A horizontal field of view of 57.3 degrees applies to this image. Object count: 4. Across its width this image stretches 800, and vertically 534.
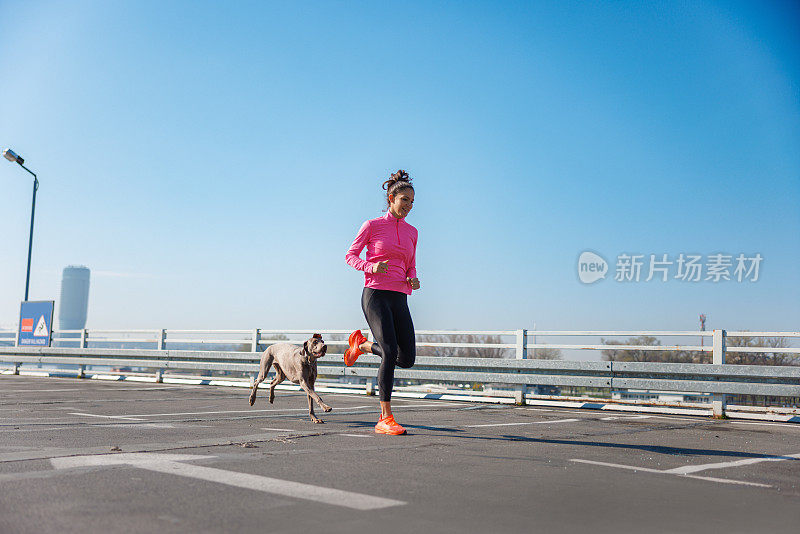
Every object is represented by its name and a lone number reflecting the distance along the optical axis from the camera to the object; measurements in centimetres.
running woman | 659
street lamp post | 2480
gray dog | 725
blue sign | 2036
